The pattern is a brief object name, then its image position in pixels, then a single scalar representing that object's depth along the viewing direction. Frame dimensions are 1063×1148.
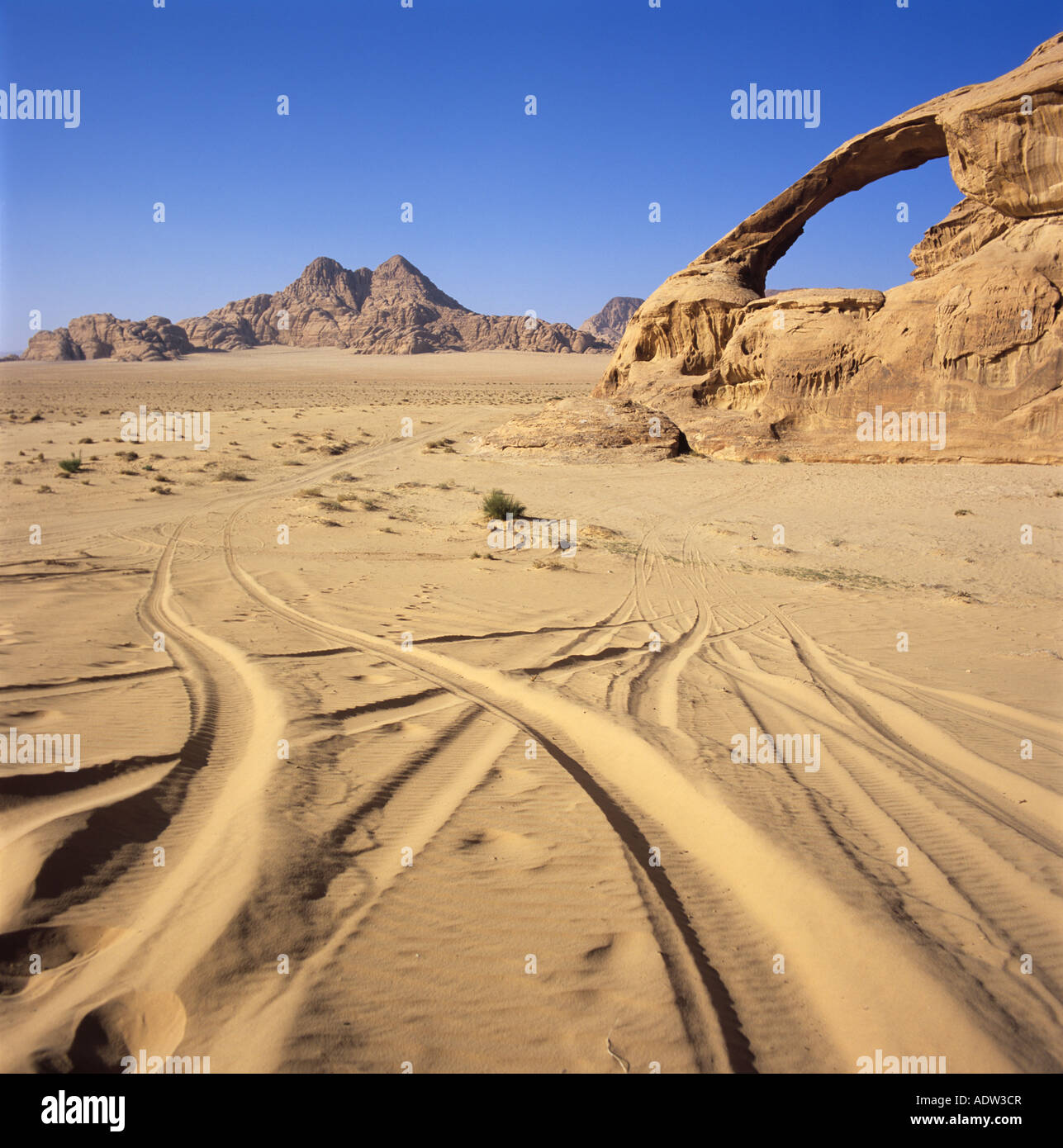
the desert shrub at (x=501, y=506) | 13.89
